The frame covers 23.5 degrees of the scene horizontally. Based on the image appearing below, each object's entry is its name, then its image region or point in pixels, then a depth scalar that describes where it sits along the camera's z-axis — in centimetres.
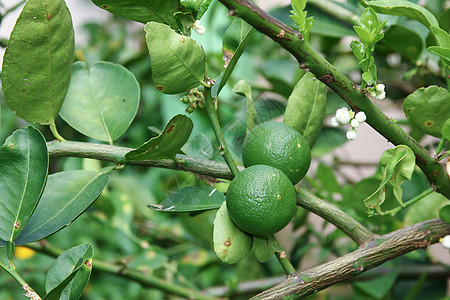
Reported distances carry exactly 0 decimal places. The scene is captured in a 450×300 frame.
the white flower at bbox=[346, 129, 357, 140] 62
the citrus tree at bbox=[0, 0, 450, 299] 59
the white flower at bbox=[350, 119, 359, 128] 61
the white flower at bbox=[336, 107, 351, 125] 61
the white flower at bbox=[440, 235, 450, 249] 64
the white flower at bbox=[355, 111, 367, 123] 60
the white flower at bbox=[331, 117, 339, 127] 62
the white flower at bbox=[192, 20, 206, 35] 59
